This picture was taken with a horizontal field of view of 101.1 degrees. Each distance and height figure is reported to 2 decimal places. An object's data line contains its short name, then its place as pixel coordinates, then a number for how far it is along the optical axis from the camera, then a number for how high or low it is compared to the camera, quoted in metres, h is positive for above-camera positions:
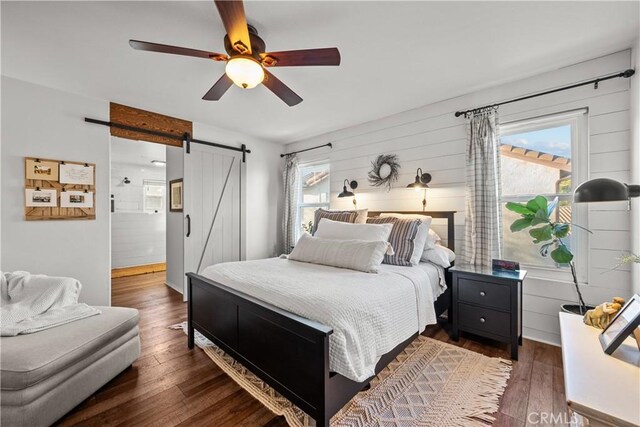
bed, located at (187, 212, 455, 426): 1.38 -0.70
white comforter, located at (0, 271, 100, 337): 1.72 -0.63
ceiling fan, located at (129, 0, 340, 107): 1.58 +1.04
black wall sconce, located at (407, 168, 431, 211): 3.10 +0.36
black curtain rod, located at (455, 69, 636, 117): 2.07 +1.11
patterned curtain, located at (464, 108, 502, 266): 2.65 +0.22
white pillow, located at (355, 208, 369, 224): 3.21 -0.04
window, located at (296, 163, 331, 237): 4.49 +0.39
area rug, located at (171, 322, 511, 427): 1.57 -1.22
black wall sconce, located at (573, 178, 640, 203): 1.19 +0.10
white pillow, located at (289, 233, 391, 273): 2.28 -0.37
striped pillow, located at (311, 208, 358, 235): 3.25 -0.03
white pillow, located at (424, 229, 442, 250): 2.73 -0.29
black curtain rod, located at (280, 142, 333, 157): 4.21 +1.12
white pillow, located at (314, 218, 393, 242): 2.62 -0.18
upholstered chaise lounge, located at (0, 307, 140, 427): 1.38 -0.90
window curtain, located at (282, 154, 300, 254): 4.74 +0.22
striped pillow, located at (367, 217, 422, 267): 2.55 -0.27
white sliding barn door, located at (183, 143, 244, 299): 3.86 +0.13
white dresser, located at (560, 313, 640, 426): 0.78 -0.58
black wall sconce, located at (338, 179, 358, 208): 3.78 +0.36
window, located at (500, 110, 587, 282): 2.34 +0.41
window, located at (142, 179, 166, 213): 6.04 +0.46
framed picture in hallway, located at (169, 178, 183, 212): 4.41 +0.34
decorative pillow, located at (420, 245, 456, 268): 2.66 -0.44
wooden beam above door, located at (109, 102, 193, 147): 3.23 +1.21
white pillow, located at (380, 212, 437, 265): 2.54 -0.26
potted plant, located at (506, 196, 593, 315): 2.15 -0.14
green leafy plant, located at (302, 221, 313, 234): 4.61 -0.22
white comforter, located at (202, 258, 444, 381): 1.41 -0.56
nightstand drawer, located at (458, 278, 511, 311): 2.23 -0.71
